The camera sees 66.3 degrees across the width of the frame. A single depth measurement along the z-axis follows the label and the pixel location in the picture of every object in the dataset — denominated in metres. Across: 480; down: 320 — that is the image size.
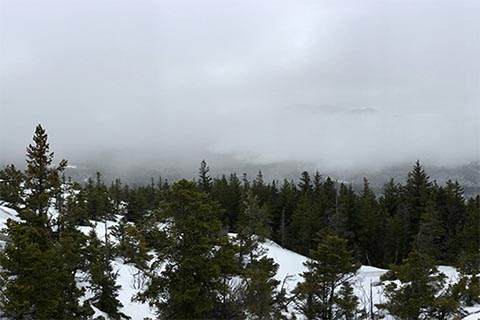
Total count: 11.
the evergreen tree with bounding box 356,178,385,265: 53.41
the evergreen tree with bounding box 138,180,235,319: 15.02
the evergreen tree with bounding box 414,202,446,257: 43.38
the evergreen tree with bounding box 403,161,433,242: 53.18
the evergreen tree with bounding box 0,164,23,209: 18.83
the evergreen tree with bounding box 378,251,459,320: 22.41
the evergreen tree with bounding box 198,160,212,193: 66.56
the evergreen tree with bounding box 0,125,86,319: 15.43
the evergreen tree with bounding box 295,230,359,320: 24.56
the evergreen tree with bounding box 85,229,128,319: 23.58
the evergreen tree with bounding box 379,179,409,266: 51.84
